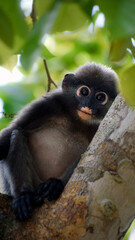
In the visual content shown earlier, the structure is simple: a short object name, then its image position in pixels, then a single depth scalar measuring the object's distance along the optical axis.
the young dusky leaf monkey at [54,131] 7.87
